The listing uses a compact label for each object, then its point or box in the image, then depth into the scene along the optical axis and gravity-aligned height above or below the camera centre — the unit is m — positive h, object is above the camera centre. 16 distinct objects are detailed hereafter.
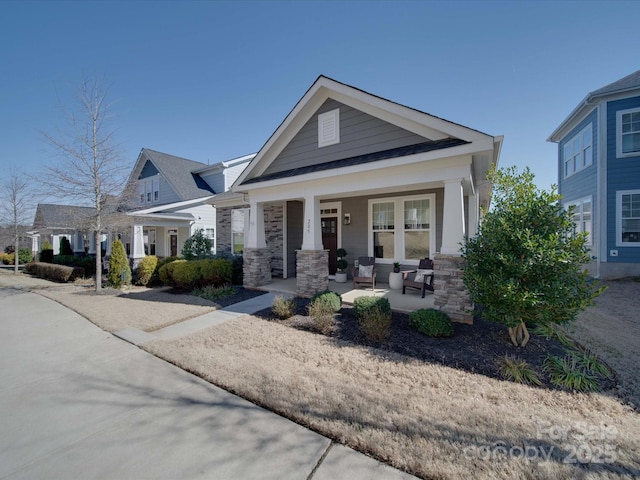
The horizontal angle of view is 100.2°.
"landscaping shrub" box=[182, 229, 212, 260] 11.58 -0.58
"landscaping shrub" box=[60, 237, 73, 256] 20.14 -0.90
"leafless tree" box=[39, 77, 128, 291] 10.07 +1.93
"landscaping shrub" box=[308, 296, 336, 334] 5.34 -1.66
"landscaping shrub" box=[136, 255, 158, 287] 11.28 -1.48
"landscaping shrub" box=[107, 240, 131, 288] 10.77 -1.30
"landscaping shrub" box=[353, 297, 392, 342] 4.84 -1.60
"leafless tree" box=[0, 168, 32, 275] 16.56 +1.62
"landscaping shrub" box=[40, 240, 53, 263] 18.64 -1.40
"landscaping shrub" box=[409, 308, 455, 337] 4.86 -1.64
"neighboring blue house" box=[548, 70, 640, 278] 10.46 +2.33
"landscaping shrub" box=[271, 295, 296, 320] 6.07 -1.69
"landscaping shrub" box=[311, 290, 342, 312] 6.16 -1.51
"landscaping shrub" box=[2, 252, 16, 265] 23.77 -2.12
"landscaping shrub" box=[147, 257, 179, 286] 11.30 -1.74
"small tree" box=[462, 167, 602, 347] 3.99 -0.41
